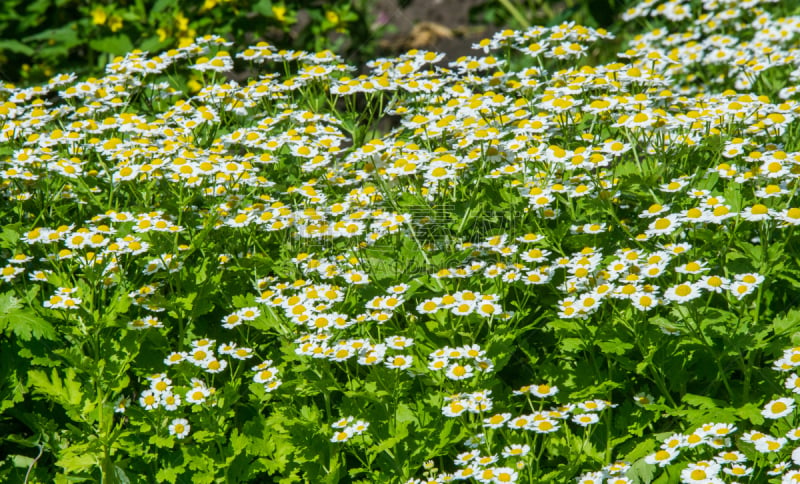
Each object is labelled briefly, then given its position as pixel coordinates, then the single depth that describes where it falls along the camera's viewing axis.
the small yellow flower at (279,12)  11.85
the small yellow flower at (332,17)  12.49
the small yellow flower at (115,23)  11.95
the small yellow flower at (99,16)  12.00
